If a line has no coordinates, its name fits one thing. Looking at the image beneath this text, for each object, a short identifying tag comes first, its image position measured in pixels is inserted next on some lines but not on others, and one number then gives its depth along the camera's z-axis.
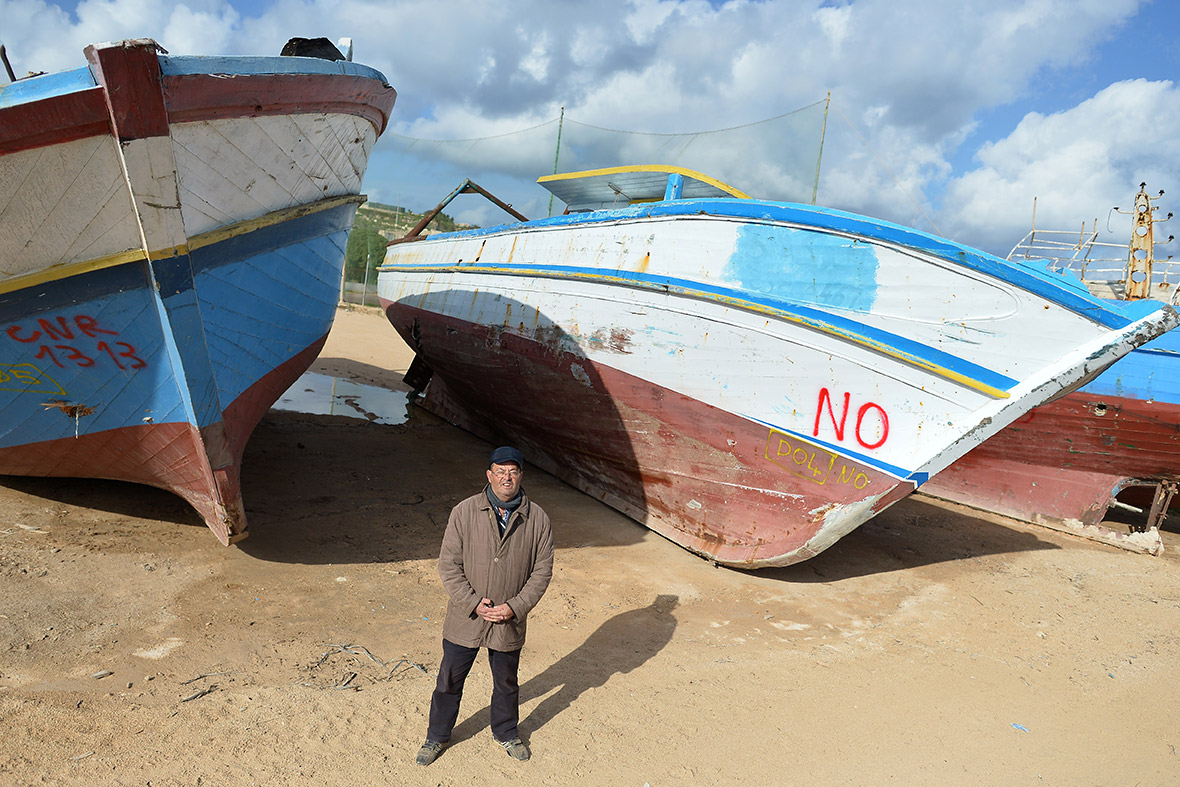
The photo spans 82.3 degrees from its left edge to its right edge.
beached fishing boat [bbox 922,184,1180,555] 6.44
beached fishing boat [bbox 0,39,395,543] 3.08
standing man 2.56
